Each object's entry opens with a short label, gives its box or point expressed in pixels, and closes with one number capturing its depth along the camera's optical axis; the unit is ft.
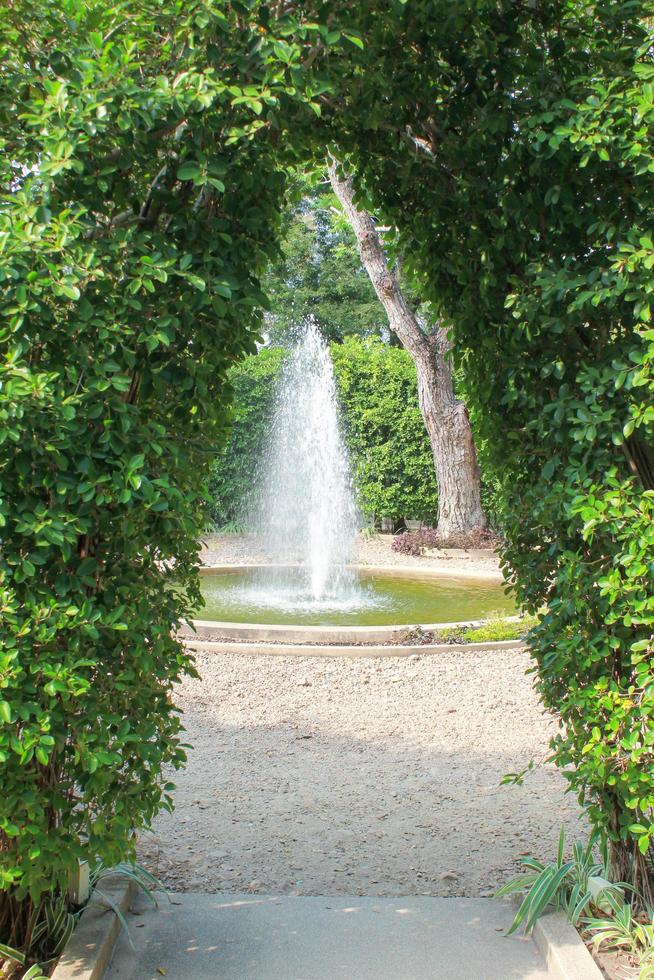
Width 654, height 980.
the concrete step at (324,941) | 9.29
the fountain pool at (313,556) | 31.01
